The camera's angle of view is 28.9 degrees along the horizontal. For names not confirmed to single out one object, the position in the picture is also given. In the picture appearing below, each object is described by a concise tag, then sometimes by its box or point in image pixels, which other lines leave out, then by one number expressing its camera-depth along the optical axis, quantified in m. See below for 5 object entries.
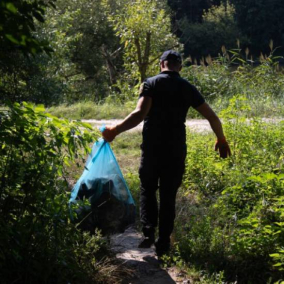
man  4.65
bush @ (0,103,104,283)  3.50
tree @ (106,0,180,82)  14.71
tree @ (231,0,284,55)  48.09
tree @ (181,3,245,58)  44.31
